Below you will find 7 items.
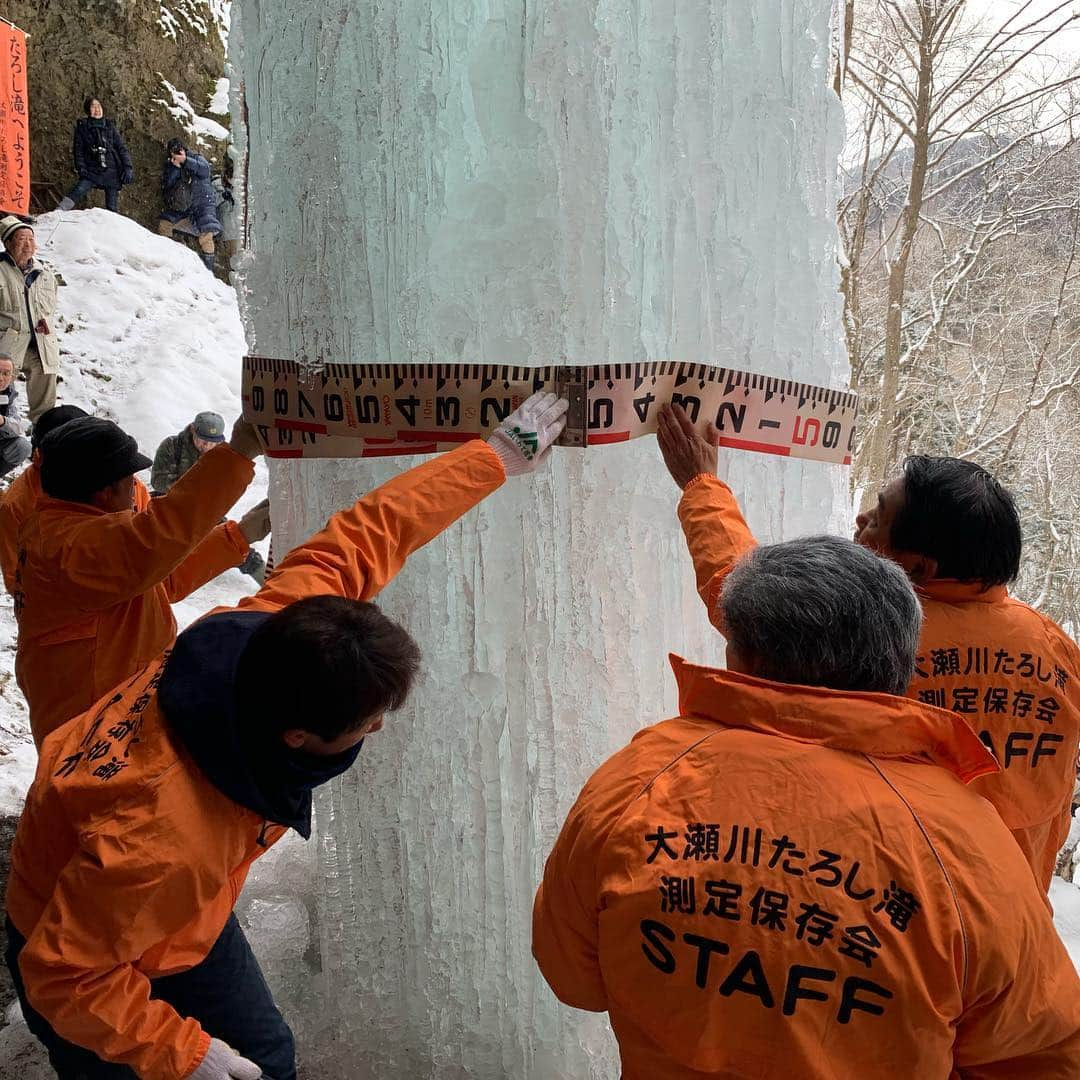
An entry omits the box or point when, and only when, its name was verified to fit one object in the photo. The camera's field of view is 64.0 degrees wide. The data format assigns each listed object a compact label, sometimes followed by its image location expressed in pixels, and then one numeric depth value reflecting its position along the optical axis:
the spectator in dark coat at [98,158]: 9.11
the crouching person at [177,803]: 1.23
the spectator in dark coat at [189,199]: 10.01
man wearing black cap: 1.92
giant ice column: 1.99
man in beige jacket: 5.87
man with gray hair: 0.97
